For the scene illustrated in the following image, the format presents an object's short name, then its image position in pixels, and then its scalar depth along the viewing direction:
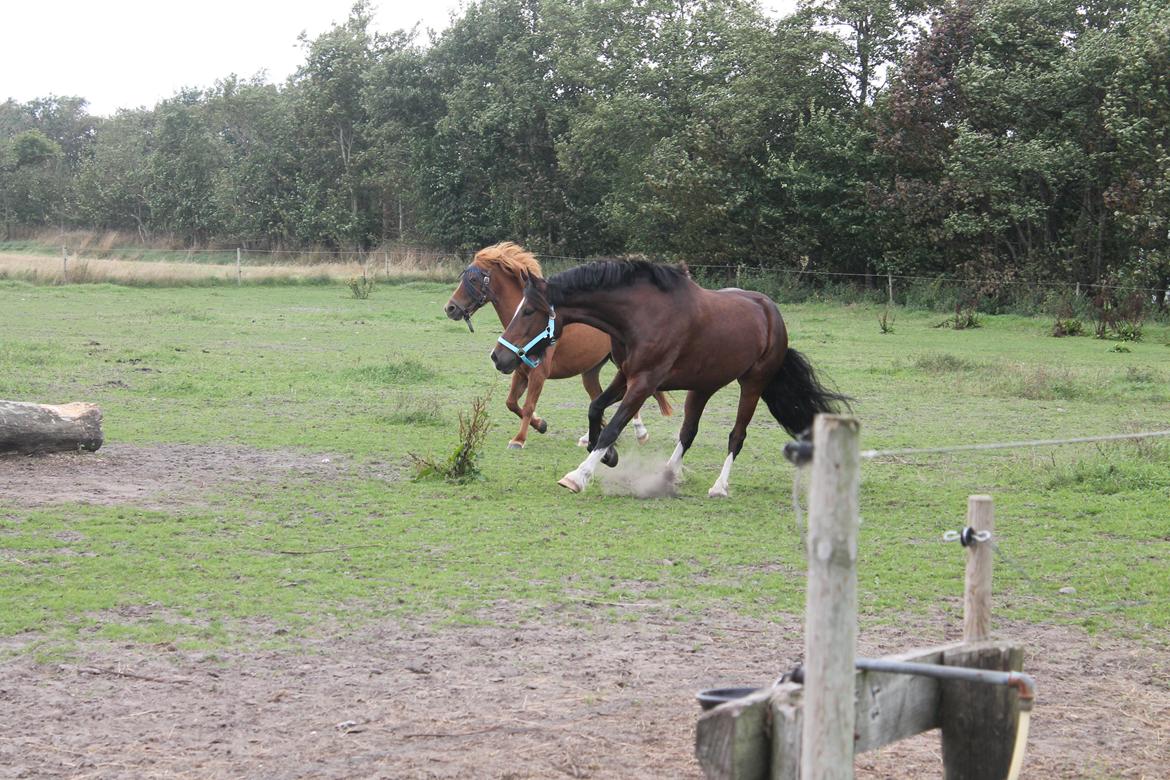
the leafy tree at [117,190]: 62.94
